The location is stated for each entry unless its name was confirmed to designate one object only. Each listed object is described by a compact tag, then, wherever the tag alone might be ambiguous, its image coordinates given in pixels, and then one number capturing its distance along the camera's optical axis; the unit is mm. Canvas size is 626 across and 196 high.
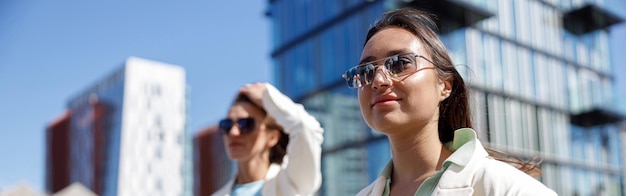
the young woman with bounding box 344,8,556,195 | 1677
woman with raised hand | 3215
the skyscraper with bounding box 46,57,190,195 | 75250
